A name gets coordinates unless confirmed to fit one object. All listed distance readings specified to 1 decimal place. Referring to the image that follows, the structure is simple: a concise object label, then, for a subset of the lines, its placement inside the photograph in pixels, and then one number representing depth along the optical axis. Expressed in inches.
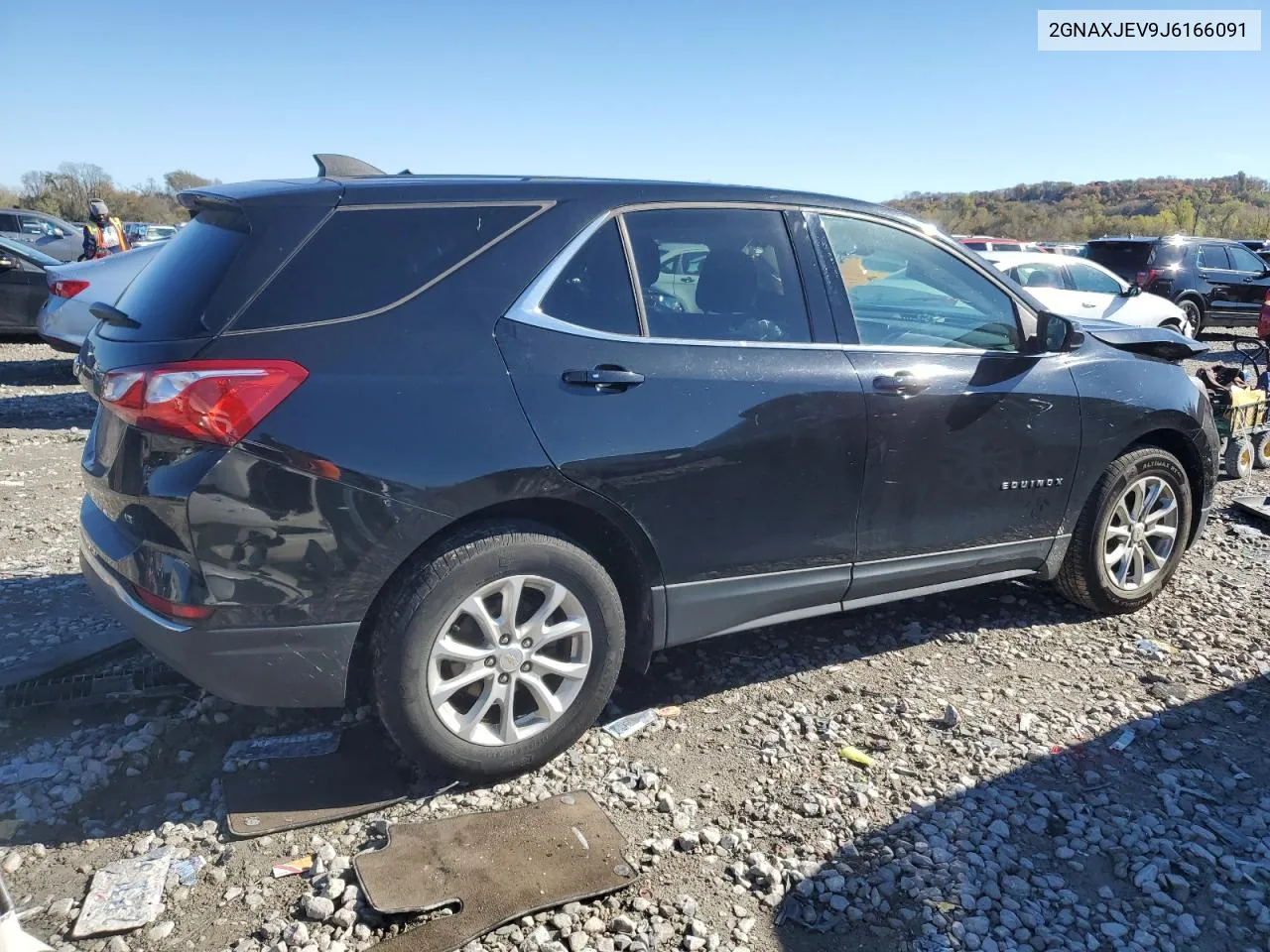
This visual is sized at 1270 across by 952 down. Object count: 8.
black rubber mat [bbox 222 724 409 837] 110.8
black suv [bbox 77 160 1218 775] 103.0
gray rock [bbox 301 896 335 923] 95.7
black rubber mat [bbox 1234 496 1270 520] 241.5
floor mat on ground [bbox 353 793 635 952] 96.3
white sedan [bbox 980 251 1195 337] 477.4
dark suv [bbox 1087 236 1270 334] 651.5
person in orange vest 537.0
